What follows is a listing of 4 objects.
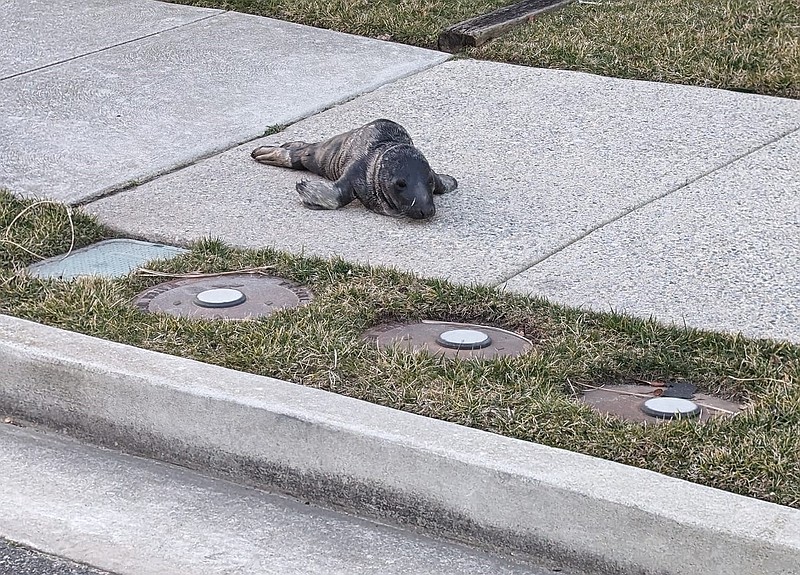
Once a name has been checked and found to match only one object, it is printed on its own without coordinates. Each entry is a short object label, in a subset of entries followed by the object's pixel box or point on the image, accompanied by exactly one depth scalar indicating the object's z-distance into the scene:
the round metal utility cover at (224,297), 8.32
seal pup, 9.88
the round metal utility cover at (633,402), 6.96
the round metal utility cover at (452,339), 7.74
